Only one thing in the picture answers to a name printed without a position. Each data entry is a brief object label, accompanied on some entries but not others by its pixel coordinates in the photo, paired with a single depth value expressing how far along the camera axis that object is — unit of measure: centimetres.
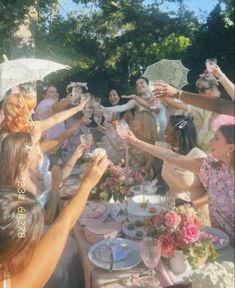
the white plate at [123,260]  132
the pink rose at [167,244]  123
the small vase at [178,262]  126
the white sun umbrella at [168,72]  350
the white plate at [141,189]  188
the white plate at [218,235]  136
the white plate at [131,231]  153
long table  126
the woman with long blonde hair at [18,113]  203
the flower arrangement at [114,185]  182
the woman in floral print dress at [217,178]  115
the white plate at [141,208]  168
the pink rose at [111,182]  185
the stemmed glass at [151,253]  119
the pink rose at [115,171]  188
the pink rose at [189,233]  120
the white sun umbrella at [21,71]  246
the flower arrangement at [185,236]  121
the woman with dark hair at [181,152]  183
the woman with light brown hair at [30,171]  156
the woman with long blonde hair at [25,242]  95
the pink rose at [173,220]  122
